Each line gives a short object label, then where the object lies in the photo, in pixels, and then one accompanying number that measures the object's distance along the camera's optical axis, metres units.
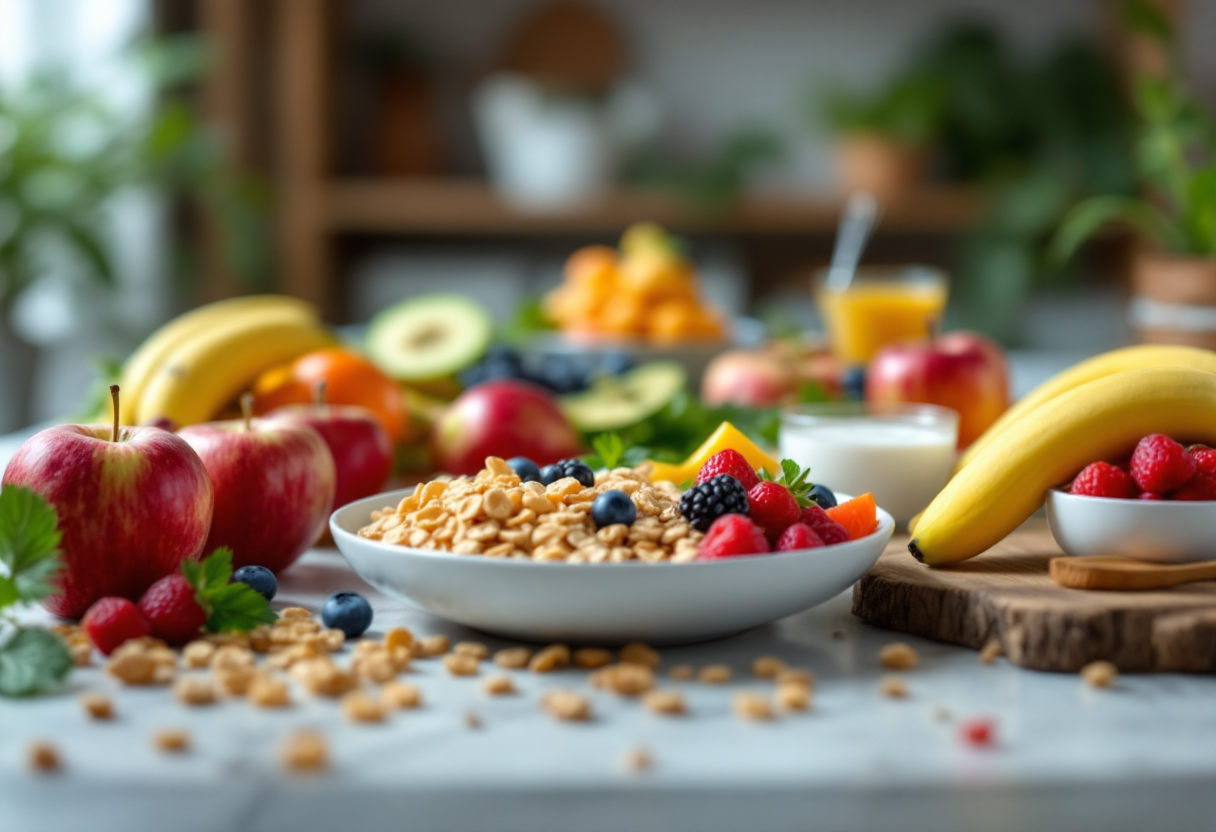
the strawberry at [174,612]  0.91
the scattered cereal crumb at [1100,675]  0.84
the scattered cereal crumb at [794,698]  0.79
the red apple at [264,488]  1.11
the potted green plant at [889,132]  4.30
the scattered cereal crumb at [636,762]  0.70
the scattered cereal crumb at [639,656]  0.87
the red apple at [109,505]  0.94
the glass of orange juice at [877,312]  2.21
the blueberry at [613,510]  0.92
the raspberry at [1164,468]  0.96
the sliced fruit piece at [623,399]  1.64
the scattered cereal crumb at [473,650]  0.88
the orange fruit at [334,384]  1.52
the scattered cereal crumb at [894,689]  0.82
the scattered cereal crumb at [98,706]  0.76
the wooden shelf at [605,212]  4.39
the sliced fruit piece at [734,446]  1.16
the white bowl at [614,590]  0.84
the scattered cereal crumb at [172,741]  0.72
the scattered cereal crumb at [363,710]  0.76
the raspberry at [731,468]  0.99
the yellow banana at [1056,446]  1.02
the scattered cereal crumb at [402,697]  0.79
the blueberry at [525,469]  1.11
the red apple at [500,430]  1.53
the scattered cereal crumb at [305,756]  0.70
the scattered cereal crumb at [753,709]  0.78
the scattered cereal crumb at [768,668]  0.85
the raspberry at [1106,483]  0.98
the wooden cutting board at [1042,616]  0.87
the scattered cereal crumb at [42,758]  0.69
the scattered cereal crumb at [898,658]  0.88
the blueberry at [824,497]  1.06
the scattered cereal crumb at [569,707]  0.77
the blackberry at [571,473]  1.04
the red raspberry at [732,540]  0.87
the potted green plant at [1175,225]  1.97
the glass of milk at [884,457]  1.29
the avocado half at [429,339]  1.92
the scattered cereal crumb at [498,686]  0.82
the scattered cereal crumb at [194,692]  0.79
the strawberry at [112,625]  0.88
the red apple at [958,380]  1.73
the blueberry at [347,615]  0.94
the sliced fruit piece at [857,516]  0.99
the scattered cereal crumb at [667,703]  0.78
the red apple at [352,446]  1.31
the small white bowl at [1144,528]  0.95
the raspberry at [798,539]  0.89
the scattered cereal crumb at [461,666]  0.85
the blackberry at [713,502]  0.92
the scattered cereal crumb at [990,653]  0.89
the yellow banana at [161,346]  1.53
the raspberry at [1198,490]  0.97
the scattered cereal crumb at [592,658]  0.87
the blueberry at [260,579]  1.02
